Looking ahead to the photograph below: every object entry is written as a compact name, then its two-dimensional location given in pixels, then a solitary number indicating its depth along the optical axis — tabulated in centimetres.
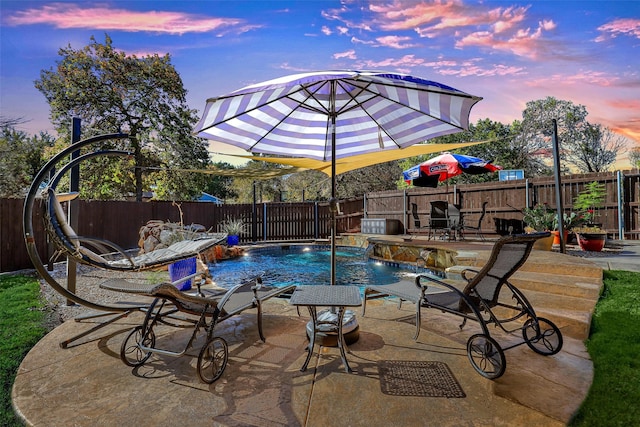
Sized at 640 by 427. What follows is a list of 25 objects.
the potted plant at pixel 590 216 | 580
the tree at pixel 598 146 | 1770
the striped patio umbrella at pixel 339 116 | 225
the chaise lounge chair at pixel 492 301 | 203
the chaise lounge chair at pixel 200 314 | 191
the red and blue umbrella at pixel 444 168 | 801
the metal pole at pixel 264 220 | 1280
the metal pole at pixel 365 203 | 1293
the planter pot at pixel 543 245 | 523
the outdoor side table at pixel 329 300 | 201
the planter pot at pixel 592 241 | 575
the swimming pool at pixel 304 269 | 601
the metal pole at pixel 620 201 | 709
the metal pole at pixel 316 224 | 1323
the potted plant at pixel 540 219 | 641
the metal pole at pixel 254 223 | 1250
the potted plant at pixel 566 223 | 623
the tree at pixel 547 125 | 1684
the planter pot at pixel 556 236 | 612
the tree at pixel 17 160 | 1218
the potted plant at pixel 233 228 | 979
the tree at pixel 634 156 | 1838
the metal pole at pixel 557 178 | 456
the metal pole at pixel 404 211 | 1131
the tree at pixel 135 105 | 1376
